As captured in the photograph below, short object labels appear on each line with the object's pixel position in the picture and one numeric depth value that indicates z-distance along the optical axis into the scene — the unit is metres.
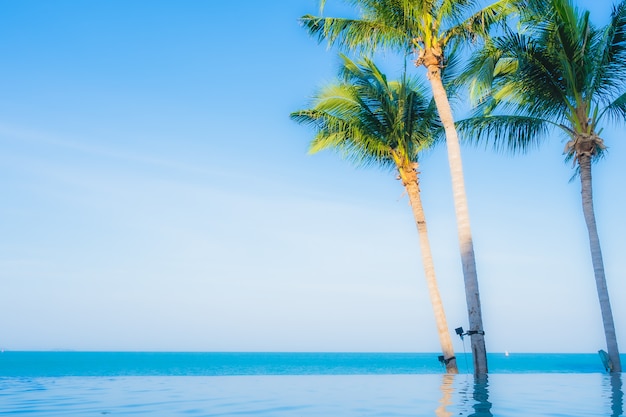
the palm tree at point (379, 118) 18.69
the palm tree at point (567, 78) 14.64
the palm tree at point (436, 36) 12.86
